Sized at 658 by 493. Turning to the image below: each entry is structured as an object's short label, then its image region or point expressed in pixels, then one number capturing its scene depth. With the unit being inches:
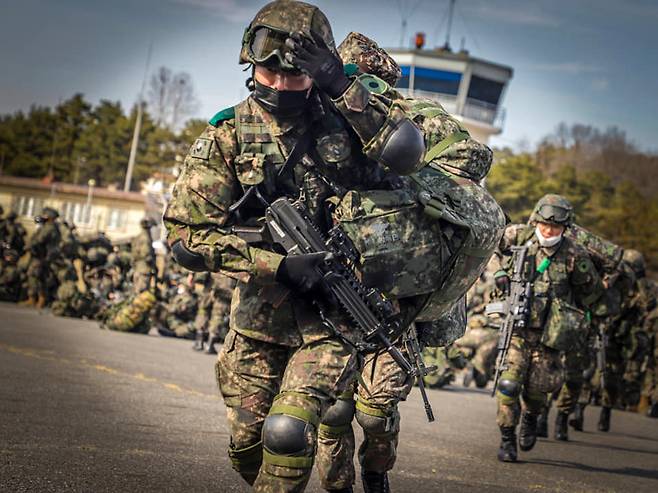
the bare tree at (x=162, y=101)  3043.8
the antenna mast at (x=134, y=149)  2684.5
